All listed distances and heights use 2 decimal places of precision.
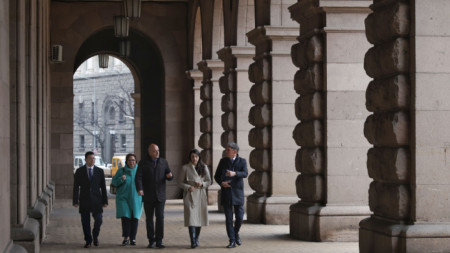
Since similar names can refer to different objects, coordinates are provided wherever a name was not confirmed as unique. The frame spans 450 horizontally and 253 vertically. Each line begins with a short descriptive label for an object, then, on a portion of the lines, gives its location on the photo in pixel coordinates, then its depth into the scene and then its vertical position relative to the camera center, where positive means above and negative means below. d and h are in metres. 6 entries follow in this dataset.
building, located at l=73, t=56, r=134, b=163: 75.19 +2.36
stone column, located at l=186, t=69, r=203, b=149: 28.98 +1.23
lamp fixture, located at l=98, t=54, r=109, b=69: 34.45 +2.80
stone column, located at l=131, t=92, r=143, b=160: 37.44 +0.54
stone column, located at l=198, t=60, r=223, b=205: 24.75 +0.69
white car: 67.41 -1.62
